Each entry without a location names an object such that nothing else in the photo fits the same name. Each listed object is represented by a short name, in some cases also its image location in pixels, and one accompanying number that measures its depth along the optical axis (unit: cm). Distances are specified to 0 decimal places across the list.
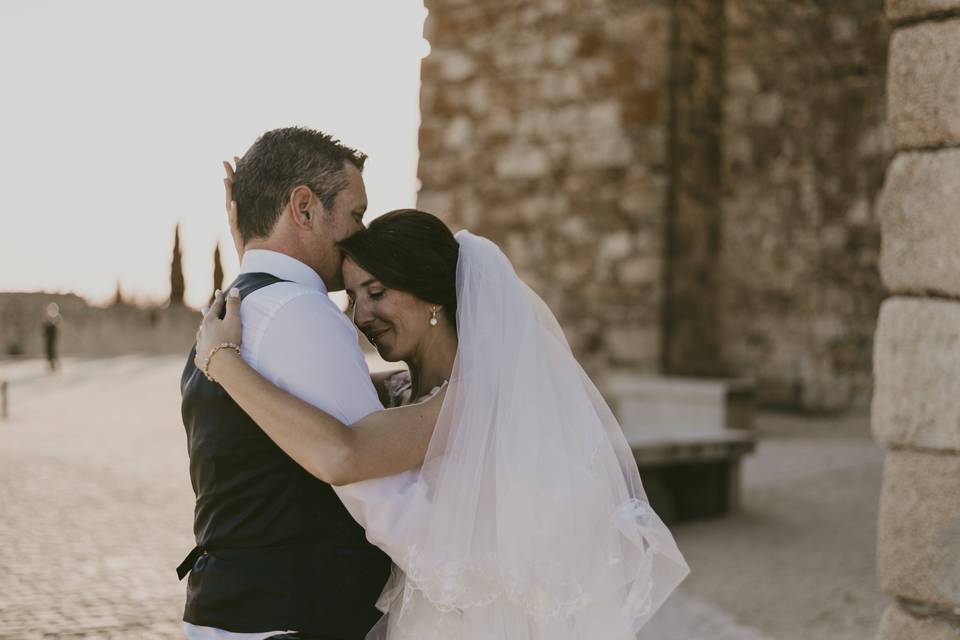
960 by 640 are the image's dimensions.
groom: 171
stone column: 265
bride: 173
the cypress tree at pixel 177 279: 3136
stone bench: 614
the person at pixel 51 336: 2023
